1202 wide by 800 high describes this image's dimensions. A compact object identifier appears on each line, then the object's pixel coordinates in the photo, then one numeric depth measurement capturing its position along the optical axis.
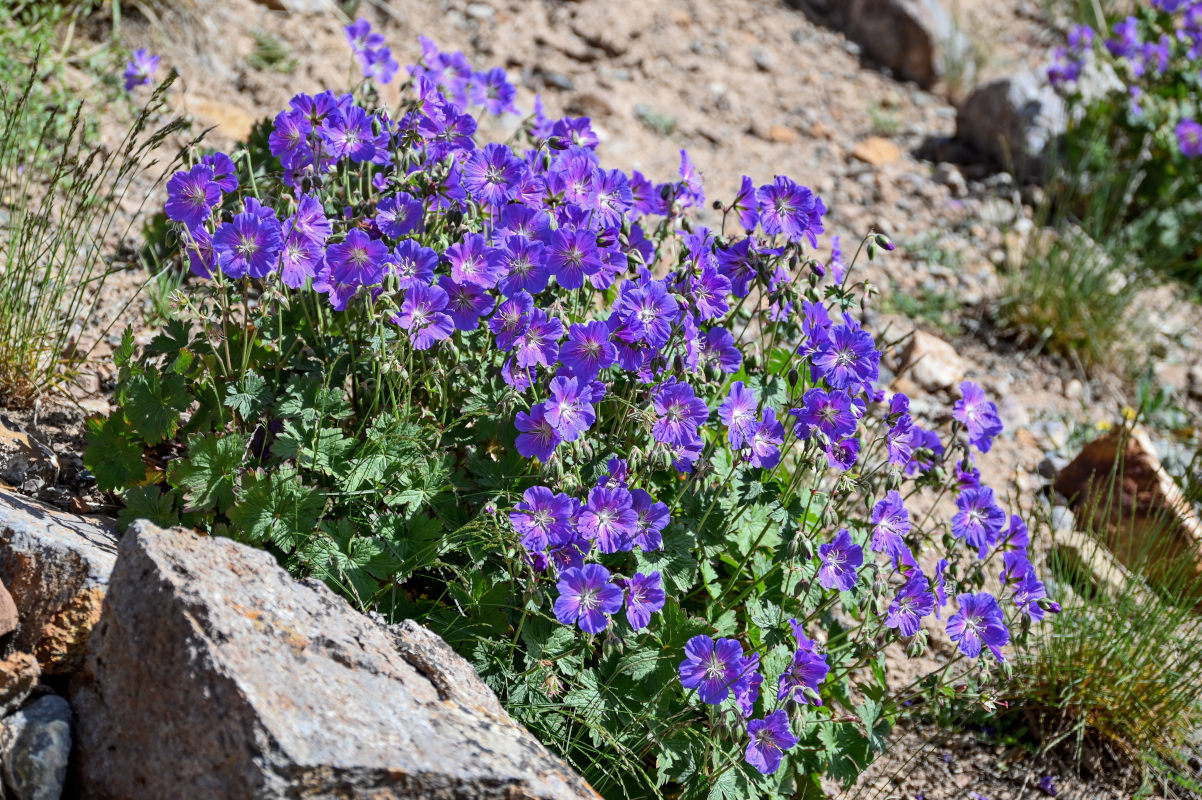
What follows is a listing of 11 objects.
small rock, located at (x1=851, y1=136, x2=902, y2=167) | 11.69
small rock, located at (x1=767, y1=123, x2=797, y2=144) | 11.68
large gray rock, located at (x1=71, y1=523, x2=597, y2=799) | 3.33
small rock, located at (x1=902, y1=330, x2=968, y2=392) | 8.82
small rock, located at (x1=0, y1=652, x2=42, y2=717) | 3.81
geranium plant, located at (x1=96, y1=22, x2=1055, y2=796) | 4.37
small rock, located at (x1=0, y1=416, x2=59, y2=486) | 5.00
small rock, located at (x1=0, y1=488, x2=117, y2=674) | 4.01
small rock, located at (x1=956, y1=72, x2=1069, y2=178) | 11.48
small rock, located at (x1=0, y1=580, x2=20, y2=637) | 3.92
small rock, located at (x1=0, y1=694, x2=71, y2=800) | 3.60
